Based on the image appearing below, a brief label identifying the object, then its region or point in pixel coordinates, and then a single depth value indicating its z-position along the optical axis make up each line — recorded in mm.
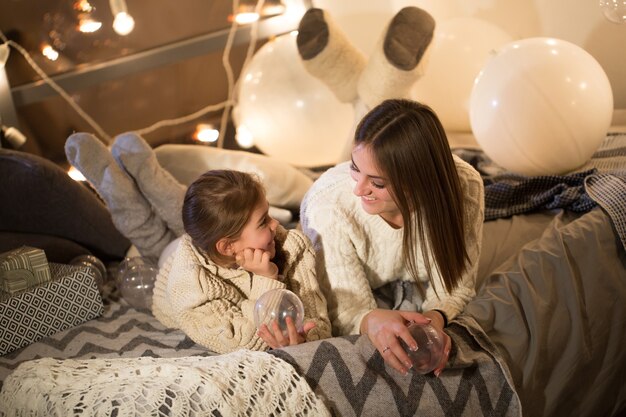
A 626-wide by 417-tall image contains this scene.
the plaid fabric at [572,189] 1962
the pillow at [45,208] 2182
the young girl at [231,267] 1605
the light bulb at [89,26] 2822
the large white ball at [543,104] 2113
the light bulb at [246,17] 3461
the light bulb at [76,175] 2681
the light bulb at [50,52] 3137
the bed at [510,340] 1411
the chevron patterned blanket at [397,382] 1401
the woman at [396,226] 1515
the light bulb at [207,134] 3162
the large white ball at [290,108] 2771
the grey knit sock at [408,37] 2328
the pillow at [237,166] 2330
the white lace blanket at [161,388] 1245
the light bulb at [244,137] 3115
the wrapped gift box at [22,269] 1850
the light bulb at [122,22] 2717
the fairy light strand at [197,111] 3193
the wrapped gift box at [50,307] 1808
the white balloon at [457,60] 2656
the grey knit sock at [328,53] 2512
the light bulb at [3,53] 2252
